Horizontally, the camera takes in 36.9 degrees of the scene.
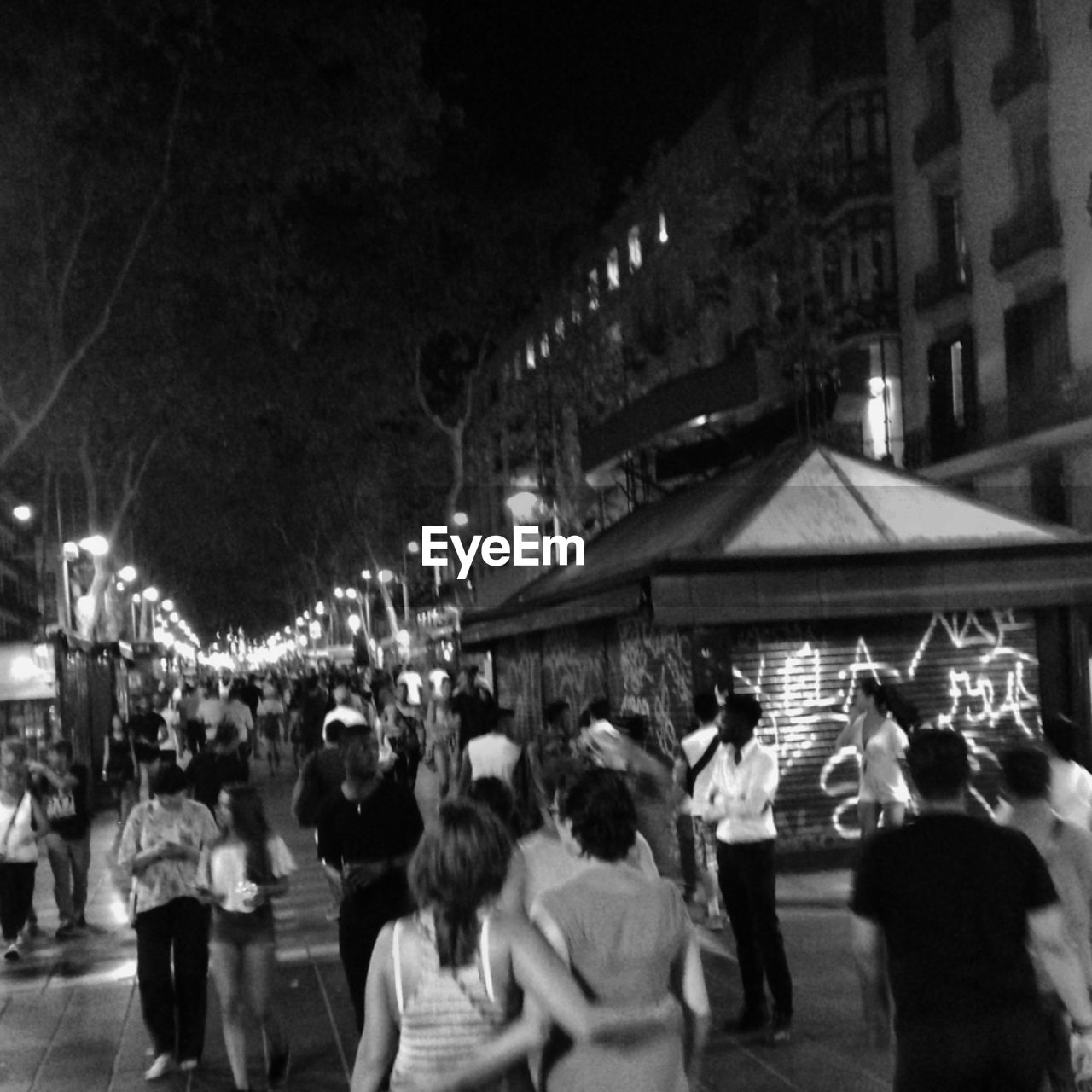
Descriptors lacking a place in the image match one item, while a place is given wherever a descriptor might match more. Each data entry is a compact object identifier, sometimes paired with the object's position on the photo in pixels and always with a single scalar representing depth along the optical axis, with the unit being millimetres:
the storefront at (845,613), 13648
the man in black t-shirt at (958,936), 4461
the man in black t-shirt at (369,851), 7160
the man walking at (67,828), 12984
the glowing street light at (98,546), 33375
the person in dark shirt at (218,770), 11461
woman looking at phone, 8164
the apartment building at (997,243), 28766
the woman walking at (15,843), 12047
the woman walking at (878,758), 12039
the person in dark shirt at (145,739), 11422
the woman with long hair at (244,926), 7648
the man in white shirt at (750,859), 8203
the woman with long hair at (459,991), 3871
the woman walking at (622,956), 4055
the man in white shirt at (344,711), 15219
